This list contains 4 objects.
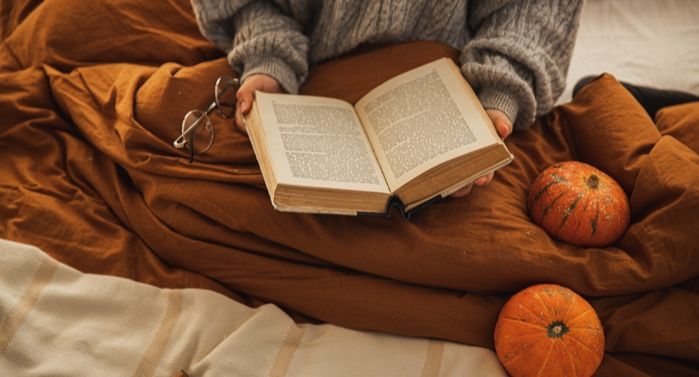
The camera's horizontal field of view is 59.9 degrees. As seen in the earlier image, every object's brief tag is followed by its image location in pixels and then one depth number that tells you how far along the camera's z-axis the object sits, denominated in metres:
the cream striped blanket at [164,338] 0.82
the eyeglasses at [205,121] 0.97
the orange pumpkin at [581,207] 0.88
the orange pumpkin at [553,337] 0.79
